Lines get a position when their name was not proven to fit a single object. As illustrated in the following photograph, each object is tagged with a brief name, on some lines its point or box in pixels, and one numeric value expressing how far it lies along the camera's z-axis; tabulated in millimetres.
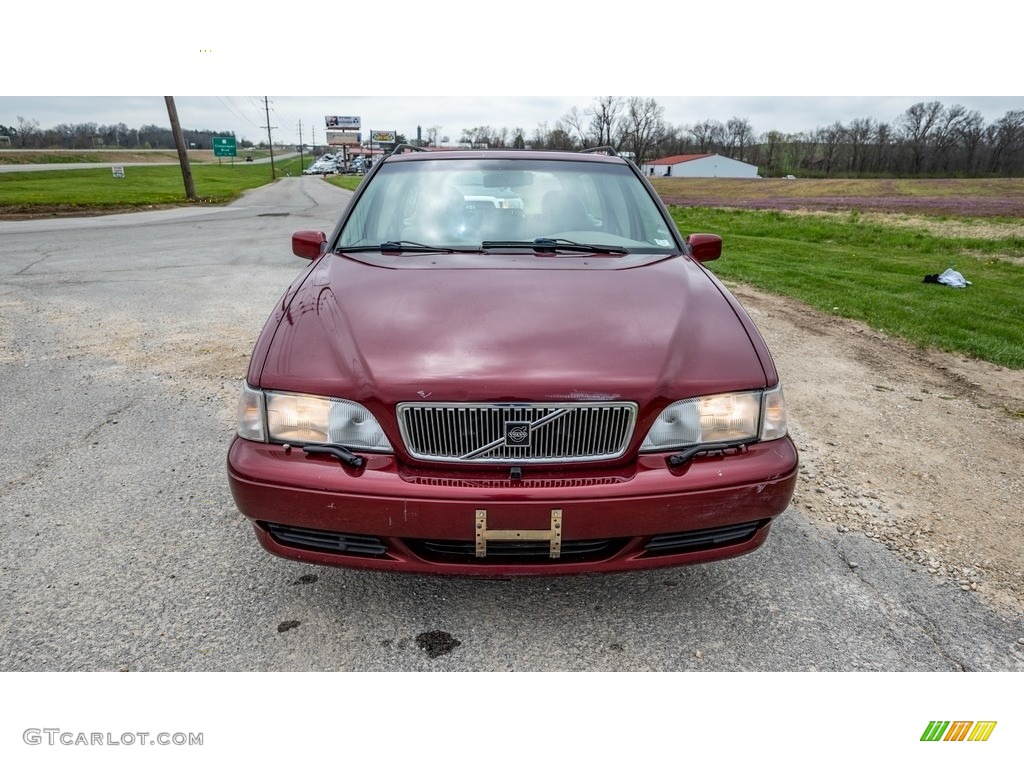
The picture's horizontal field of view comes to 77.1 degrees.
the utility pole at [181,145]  24250
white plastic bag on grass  9453
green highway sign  68625
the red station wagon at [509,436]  1939
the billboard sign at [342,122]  126662
